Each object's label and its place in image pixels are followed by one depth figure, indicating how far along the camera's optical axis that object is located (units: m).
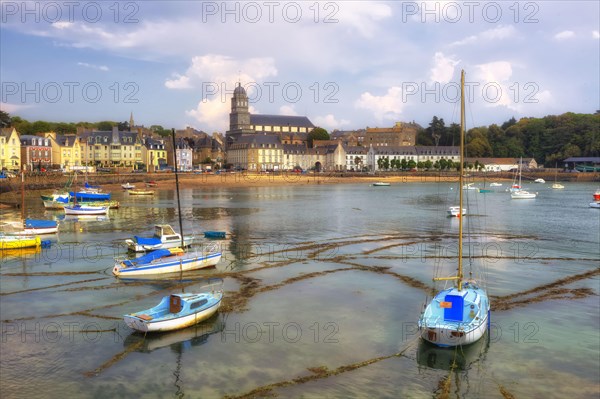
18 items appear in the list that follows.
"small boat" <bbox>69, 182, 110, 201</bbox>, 75.26
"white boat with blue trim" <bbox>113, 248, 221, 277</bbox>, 30.77
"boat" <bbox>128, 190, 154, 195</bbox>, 95.88
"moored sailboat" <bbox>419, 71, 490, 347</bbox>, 20.09
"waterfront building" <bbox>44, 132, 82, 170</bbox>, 126.19
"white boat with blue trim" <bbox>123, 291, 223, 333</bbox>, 21.47
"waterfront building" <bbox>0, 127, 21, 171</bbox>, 110.38
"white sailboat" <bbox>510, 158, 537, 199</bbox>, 98.56
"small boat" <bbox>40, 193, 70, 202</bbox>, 70.56
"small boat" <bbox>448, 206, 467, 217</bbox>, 66.00
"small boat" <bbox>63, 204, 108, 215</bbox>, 62.69
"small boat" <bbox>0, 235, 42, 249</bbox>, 38.66
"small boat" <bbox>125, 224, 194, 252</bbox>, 37.69
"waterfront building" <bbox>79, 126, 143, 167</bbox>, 139.62
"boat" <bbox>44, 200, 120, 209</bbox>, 68.25
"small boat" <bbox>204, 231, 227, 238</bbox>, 45.84
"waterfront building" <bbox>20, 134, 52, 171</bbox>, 118.81
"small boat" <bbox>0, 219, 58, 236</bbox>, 43.19
